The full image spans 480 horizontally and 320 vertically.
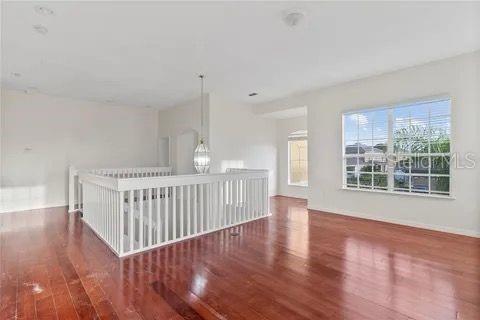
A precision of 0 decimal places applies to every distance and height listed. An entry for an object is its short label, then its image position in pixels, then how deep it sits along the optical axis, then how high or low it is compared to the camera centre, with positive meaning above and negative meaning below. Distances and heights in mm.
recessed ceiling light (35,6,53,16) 2621 +1593
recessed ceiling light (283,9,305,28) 2699 +1581
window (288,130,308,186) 7559 +0
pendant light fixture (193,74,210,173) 4047 +21
